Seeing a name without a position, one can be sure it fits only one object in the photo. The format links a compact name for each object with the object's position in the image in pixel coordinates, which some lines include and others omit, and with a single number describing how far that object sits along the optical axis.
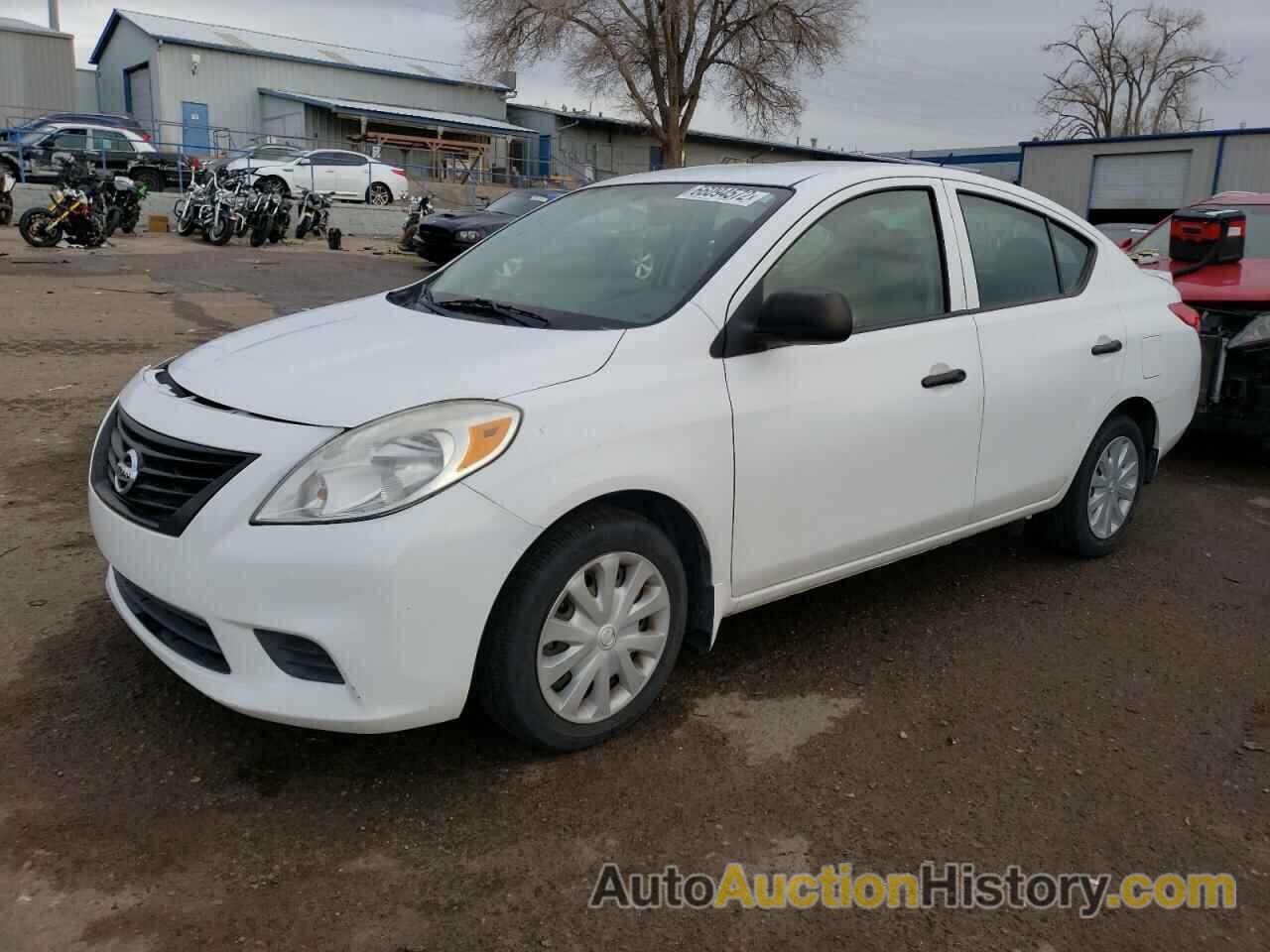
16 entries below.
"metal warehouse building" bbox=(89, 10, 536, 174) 38.88
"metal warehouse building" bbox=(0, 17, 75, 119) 36.69
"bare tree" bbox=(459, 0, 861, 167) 39.78
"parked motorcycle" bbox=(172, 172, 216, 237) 20.73
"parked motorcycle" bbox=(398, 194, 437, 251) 20.90
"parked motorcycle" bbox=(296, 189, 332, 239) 22.55
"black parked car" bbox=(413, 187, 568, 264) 17.56
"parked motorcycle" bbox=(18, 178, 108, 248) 17.16
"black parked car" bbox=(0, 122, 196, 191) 23.73
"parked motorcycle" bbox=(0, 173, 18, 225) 20.75
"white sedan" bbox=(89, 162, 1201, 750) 2.65
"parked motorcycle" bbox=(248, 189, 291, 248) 20.34
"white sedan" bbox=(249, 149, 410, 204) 26.03
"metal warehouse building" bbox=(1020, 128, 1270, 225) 30.62
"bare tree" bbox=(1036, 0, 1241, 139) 58.34
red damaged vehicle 6.16
